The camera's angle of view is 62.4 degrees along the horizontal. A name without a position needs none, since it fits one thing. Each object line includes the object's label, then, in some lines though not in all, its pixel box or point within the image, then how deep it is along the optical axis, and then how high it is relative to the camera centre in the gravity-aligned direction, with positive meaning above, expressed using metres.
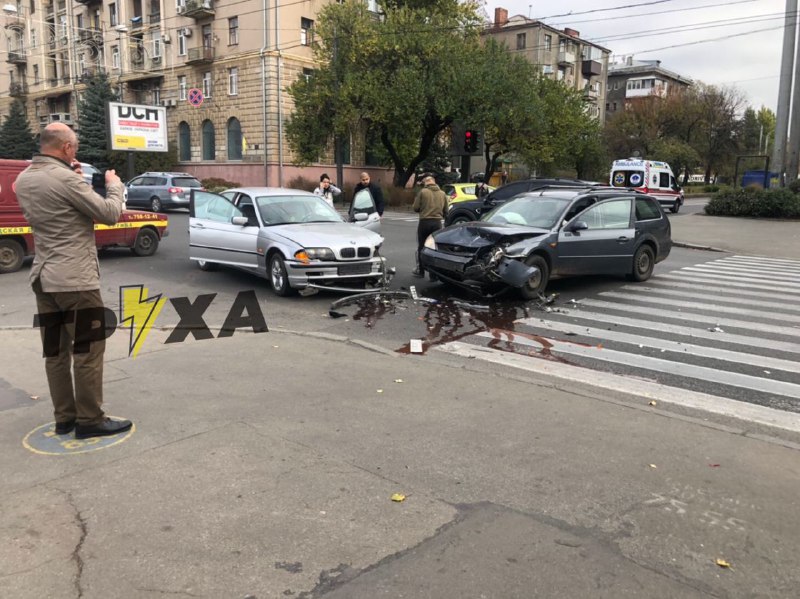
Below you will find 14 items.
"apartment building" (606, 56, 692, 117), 101.50 +18.28
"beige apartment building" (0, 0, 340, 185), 44.09 +9.49
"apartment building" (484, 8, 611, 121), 72.38 +16.93
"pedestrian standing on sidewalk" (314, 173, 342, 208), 15.04 +0.13
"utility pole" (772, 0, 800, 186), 27.88 +5.11
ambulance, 34.66 +0.96
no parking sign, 42.06 +6.13
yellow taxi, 25.88 +0.14
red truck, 11.93 -0.74
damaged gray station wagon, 9.90 -0.74
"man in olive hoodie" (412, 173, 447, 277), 11.84 -0.19
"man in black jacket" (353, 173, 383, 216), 13.43 +0.08
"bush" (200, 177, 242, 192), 40.50 +0.67
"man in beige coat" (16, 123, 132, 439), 4.20 -0.41
